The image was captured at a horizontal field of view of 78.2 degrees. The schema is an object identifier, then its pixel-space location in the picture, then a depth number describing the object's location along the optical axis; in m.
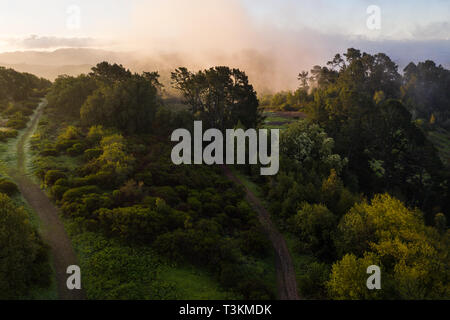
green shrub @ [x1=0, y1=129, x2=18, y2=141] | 50.47
